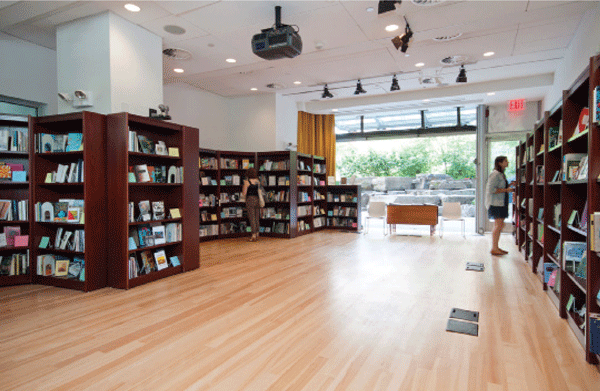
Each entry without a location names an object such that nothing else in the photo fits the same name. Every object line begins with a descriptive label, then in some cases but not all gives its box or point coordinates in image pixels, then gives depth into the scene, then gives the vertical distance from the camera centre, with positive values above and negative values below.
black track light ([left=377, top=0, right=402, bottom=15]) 4.05 +2.14
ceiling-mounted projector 4.55 +1.96
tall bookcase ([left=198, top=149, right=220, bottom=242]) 7.88 -0.16
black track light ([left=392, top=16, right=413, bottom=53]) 4.82 +2.06
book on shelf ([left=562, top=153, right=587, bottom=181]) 2.96 +0.20
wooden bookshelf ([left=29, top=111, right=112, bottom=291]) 4.18 -0.06
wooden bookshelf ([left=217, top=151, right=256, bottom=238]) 8.33 -0.11
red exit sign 8.77 +2.10
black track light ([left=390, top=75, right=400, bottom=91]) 7.15 +2.13
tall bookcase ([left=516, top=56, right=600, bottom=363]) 2.40 -0.15
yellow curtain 10.38 +1.53
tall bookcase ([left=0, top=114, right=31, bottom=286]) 4.39 -0.11
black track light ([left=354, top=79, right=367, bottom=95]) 7.73 +2.20
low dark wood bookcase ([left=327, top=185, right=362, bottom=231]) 9.63 -0.56
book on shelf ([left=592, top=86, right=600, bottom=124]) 2.28 +0.54
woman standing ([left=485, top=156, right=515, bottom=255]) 5.98 -0.12
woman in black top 7.66 -0.10
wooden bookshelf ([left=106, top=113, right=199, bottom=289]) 4.27 -0.10
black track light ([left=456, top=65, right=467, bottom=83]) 6.85 +2.18
